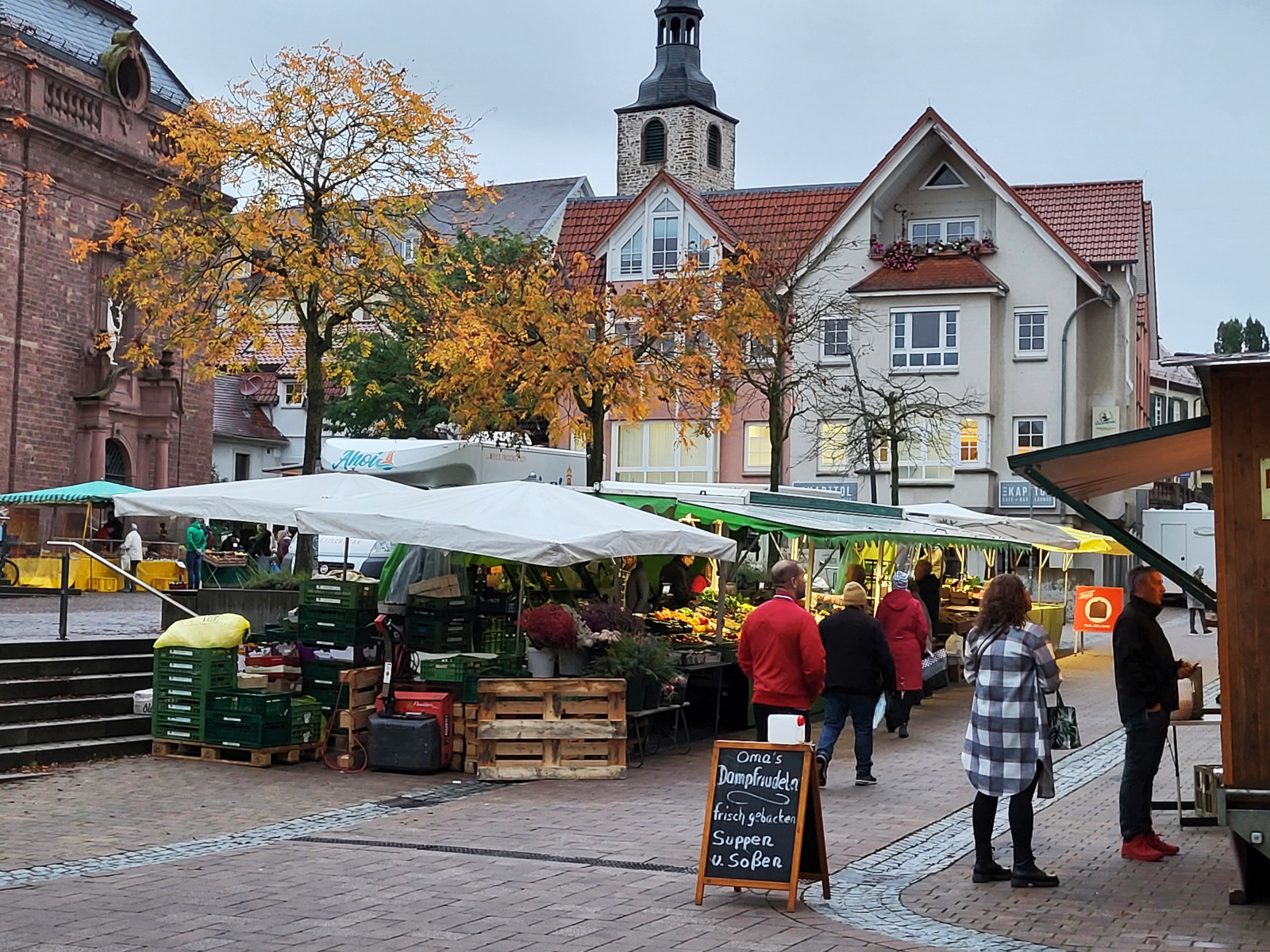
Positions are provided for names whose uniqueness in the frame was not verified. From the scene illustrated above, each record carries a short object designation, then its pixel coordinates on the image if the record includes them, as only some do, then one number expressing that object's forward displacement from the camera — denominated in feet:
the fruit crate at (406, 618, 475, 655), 50.24
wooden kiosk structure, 26.17
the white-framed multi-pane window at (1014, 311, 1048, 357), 147.02
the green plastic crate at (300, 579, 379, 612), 48.67
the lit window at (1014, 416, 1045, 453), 147.64
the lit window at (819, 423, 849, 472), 141.49
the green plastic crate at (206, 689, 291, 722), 45.98
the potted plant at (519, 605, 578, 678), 45.93
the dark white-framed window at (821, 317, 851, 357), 150.51
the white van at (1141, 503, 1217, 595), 154.51
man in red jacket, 36.04
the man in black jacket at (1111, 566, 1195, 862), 32.01
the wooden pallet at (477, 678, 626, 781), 44.91
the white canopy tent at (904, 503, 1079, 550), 83.82
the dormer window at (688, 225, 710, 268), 143.17
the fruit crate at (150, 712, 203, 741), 46.96
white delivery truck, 89.81
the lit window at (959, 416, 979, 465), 146.30
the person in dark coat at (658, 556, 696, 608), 65.46
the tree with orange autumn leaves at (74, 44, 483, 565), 68.28
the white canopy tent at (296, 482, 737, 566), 44.24
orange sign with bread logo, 87.20
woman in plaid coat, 29.58
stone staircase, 45.24
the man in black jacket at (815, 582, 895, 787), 42.83
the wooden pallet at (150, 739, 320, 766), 45.88
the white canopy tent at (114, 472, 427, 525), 48.62
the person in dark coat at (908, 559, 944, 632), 70.54
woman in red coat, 53.26
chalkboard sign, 27.96
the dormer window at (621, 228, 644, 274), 156.46
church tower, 265.54
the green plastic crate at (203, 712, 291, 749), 45.88
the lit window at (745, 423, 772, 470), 155.53
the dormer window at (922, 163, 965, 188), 150.20
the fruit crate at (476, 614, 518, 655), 53.16
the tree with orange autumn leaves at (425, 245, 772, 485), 75.82
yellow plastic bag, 47.01
